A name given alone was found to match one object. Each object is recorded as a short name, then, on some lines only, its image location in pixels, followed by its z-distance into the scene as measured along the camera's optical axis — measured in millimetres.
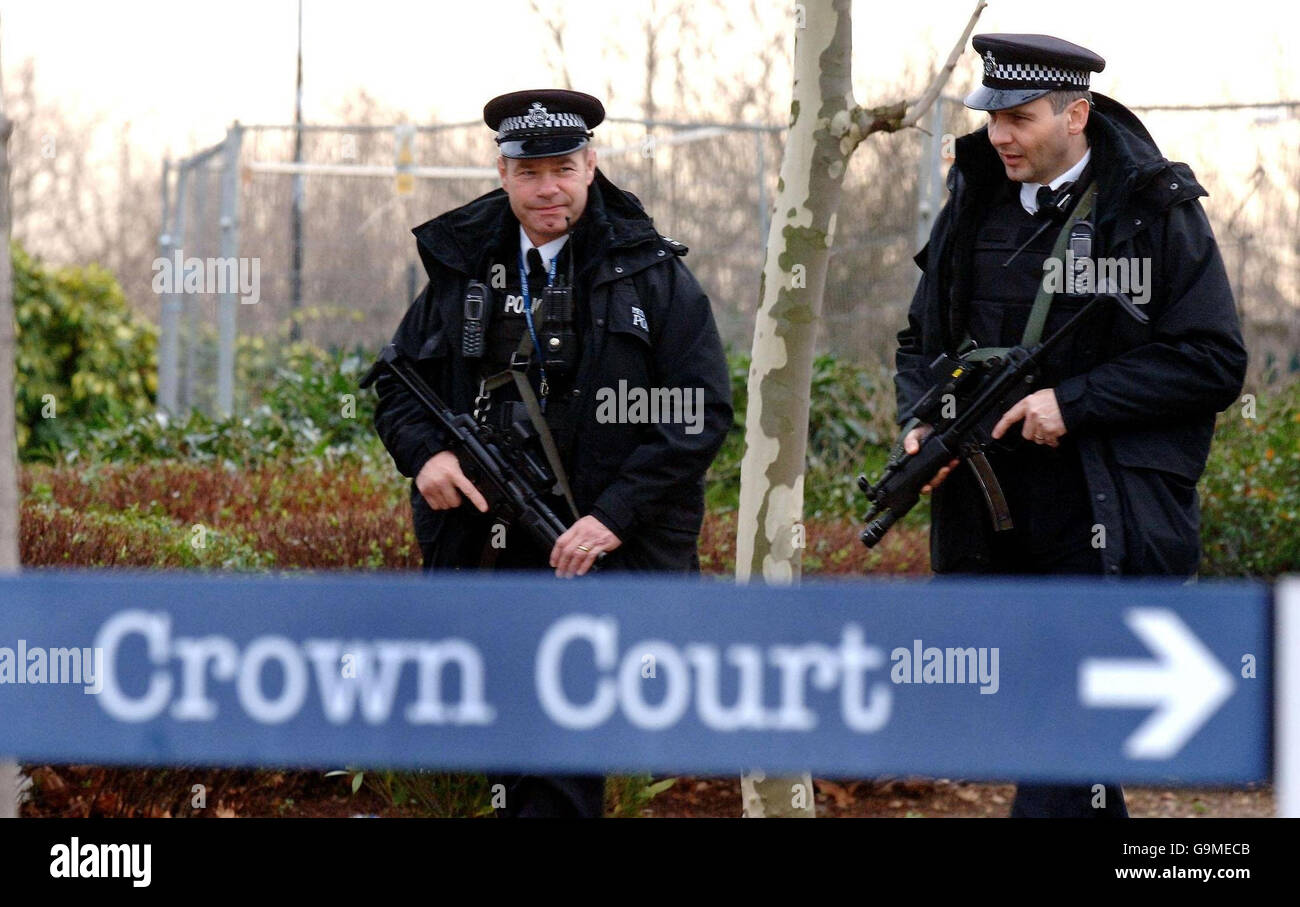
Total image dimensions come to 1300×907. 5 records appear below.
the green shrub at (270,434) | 19875
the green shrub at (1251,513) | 15062
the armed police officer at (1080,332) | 7750
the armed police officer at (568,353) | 8242
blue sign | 4262
